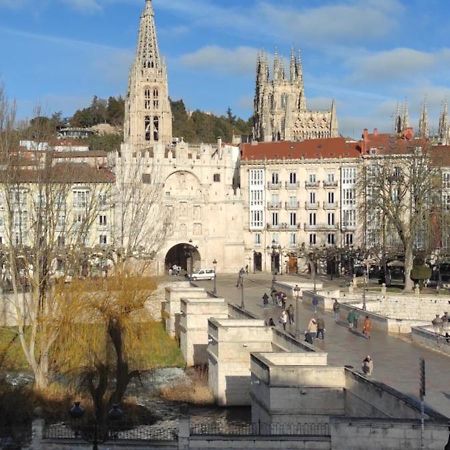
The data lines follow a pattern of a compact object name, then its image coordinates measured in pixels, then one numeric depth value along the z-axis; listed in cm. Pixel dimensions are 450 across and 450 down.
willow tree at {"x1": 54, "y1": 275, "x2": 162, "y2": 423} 3609
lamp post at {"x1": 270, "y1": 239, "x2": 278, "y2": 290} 8342
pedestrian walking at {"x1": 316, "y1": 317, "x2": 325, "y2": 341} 3588
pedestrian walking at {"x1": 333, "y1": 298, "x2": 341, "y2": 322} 4338
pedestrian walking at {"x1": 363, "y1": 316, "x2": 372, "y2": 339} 3712
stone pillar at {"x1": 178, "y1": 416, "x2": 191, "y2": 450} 2239
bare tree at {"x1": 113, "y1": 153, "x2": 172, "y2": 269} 6879
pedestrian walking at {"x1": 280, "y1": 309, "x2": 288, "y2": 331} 3874
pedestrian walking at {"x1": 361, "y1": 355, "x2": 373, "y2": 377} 2680
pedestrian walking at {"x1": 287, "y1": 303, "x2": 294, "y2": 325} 4107
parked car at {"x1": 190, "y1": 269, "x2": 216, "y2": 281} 7300
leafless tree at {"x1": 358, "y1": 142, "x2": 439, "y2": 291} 5891
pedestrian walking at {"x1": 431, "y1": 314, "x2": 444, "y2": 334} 3753
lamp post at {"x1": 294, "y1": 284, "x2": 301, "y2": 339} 3728
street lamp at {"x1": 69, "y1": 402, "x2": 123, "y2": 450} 2088
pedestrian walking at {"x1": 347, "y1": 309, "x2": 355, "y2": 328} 4000
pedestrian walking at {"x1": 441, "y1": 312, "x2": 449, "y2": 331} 4000
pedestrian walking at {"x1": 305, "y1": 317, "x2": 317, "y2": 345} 3444
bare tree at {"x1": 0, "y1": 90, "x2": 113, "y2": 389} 3641
